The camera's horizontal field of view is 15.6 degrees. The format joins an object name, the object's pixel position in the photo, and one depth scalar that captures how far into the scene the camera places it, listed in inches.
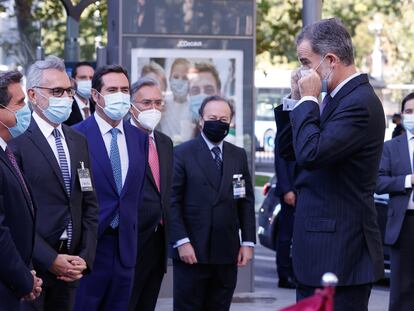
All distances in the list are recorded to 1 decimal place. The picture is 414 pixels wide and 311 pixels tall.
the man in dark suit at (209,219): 431.9
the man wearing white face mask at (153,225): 401.4
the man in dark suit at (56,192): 339.1
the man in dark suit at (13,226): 288.1
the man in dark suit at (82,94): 509.3
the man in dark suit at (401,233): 488.0
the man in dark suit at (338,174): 292.0
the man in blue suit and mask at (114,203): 378.9
